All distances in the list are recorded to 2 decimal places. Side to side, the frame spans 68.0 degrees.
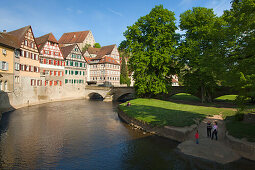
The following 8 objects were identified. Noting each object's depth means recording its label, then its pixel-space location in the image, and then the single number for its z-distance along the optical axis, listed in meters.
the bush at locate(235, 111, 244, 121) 18.64
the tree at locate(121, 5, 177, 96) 33.97
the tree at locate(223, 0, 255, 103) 11.81
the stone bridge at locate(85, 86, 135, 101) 49.72
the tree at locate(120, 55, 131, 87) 78.56
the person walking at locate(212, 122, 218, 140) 15.13
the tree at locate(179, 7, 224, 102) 31.33
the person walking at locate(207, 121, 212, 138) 15.57
